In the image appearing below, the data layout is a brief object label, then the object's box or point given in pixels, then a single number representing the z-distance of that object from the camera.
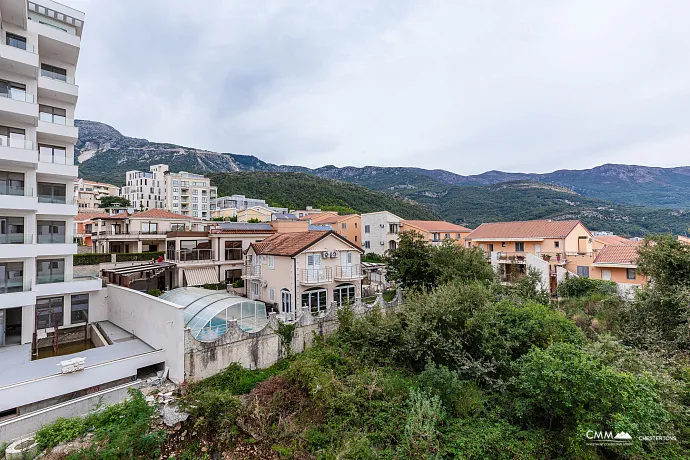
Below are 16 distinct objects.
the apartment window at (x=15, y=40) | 18.25
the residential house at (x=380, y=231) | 49.44
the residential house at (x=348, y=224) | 51.91
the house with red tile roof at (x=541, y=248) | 33.03
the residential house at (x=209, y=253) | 26.34
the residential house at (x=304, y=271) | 22.52
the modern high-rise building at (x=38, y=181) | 17.30
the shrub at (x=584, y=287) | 26.34
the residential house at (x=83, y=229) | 41.50
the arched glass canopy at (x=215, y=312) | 15.97
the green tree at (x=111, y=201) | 70.75
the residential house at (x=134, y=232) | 31.26
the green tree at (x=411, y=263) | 26.55
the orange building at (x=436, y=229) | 50.72
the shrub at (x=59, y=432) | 10.07
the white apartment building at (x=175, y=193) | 84.44
